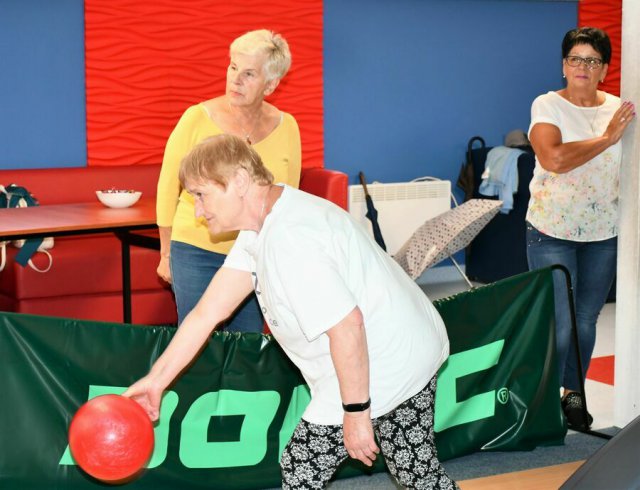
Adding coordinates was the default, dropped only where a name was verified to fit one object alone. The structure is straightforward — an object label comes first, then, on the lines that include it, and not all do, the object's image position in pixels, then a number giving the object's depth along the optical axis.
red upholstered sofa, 5.58
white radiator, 7.14
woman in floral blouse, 3.86
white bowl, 5.28
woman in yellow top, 3.33
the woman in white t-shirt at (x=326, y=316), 2.22
